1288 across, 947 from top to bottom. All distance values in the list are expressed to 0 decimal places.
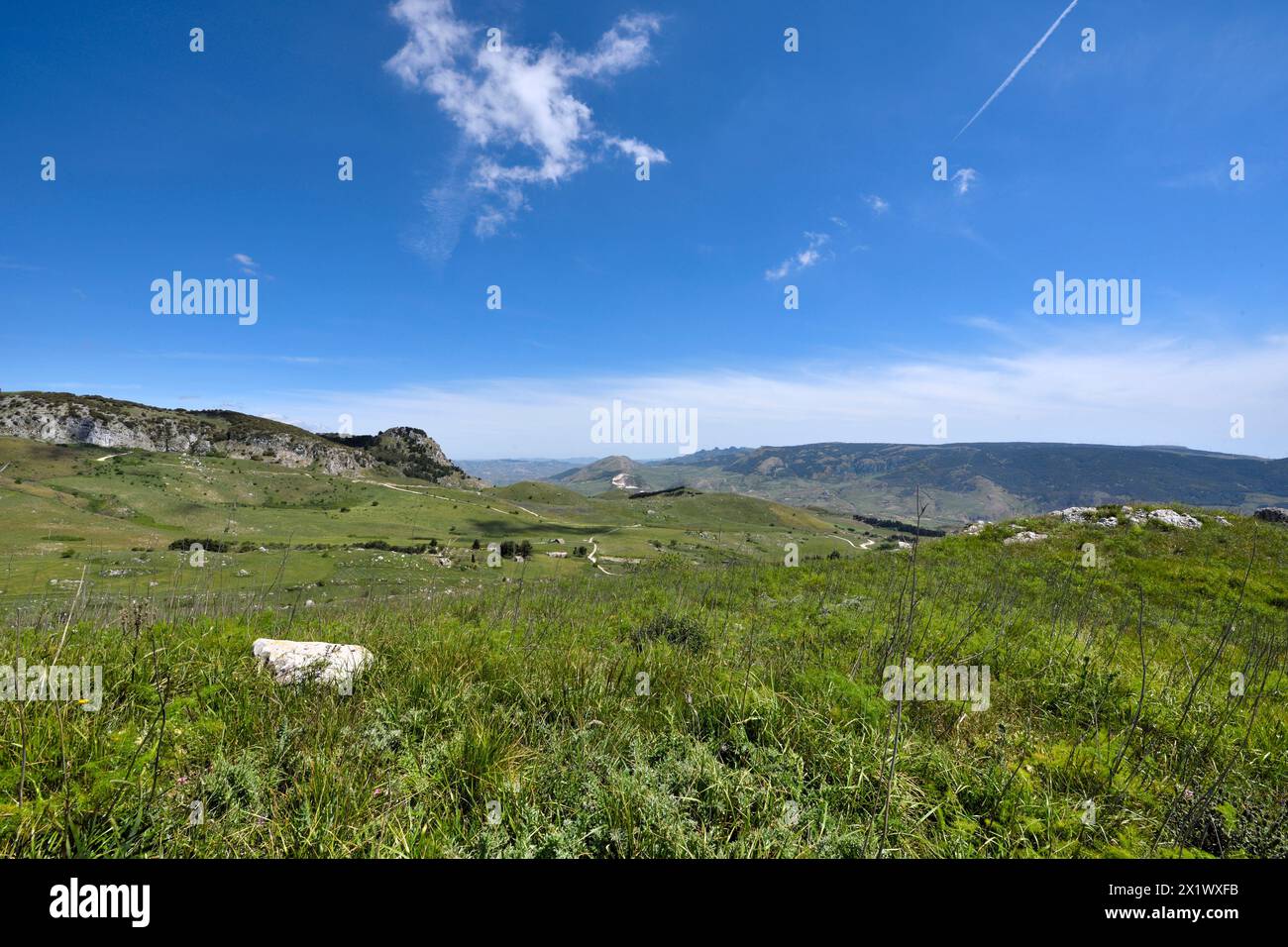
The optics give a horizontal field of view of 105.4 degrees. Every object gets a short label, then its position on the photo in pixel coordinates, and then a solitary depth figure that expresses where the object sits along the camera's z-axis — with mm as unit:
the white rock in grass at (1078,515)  24562
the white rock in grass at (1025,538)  22288
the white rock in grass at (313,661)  5449
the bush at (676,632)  8859
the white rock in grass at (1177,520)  21875
